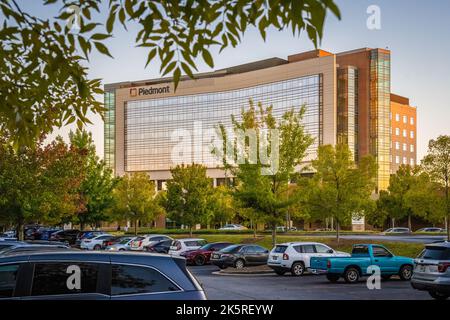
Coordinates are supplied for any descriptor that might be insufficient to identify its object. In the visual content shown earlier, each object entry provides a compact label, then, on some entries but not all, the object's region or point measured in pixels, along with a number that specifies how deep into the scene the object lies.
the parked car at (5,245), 22.38
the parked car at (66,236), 52.62
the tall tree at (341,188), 37.75
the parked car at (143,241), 39.38
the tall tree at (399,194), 75.81
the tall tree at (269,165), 32.75
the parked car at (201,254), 33.91
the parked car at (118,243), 41.11
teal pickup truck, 22.77
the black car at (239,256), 30.25
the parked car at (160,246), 37.47
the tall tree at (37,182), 36.84
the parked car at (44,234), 52.83
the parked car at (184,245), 35.03
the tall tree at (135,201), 64.21
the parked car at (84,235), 49.65
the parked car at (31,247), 18.53
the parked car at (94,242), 46.14
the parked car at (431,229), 78.44
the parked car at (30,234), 54.72
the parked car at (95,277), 7.77
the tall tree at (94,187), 55.66
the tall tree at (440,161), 39.31
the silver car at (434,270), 16.62
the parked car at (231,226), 88.19
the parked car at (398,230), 73.82
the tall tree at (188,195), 55.47
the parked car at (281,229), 78.10
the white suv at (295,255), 26.50
